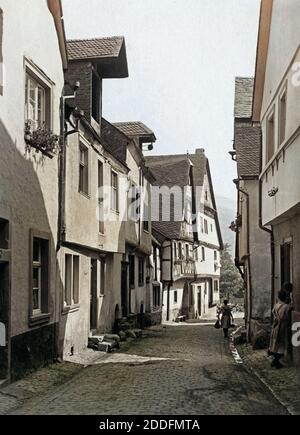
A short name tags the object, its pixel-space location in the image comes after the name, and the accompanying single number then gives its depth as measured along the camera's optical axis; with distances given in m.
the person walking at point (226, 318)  22.70
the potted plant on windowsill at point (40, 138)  11.52
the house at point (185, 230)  37.56
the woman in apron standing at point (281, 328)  12.27
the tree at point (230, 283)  65.19
